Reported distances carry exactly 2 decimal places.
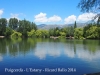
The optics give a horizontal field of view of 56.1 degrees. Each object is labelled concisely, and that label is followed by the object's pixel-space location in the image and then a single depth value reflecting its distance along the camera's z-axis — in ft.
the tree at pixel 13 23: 238.92
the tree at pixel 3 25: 204.64
